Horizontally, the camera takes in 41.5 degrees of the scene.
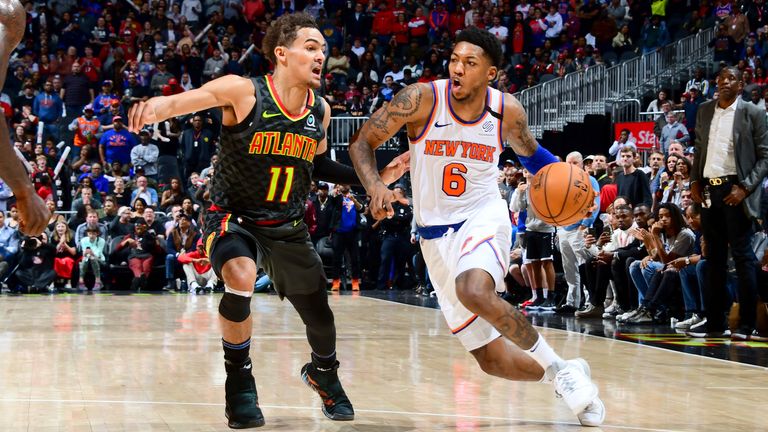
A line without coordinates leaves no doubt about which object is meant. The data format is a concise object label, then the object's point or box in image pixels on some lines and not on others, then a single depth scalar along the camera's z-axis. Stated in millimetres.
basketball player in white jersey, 4957
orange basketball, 5352
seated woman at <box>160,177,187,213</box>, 17156
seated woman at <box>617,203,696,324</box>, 10344
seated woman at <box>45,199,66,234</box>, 16219
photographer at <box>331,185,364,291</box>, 16375
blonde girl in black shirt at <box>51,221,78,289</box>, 16172
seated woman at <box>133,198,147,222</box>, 16547
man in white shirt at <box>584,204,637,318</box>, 11359
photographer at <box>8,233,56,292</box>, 16031
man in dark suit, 8797
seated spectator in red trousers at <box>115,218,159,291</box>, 16359
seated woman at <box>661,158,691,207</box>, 11084
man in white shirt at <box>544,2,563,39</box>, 21766
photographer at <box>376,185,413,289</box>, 16172
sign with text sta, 16047
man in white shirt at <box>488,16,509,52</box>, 21422
